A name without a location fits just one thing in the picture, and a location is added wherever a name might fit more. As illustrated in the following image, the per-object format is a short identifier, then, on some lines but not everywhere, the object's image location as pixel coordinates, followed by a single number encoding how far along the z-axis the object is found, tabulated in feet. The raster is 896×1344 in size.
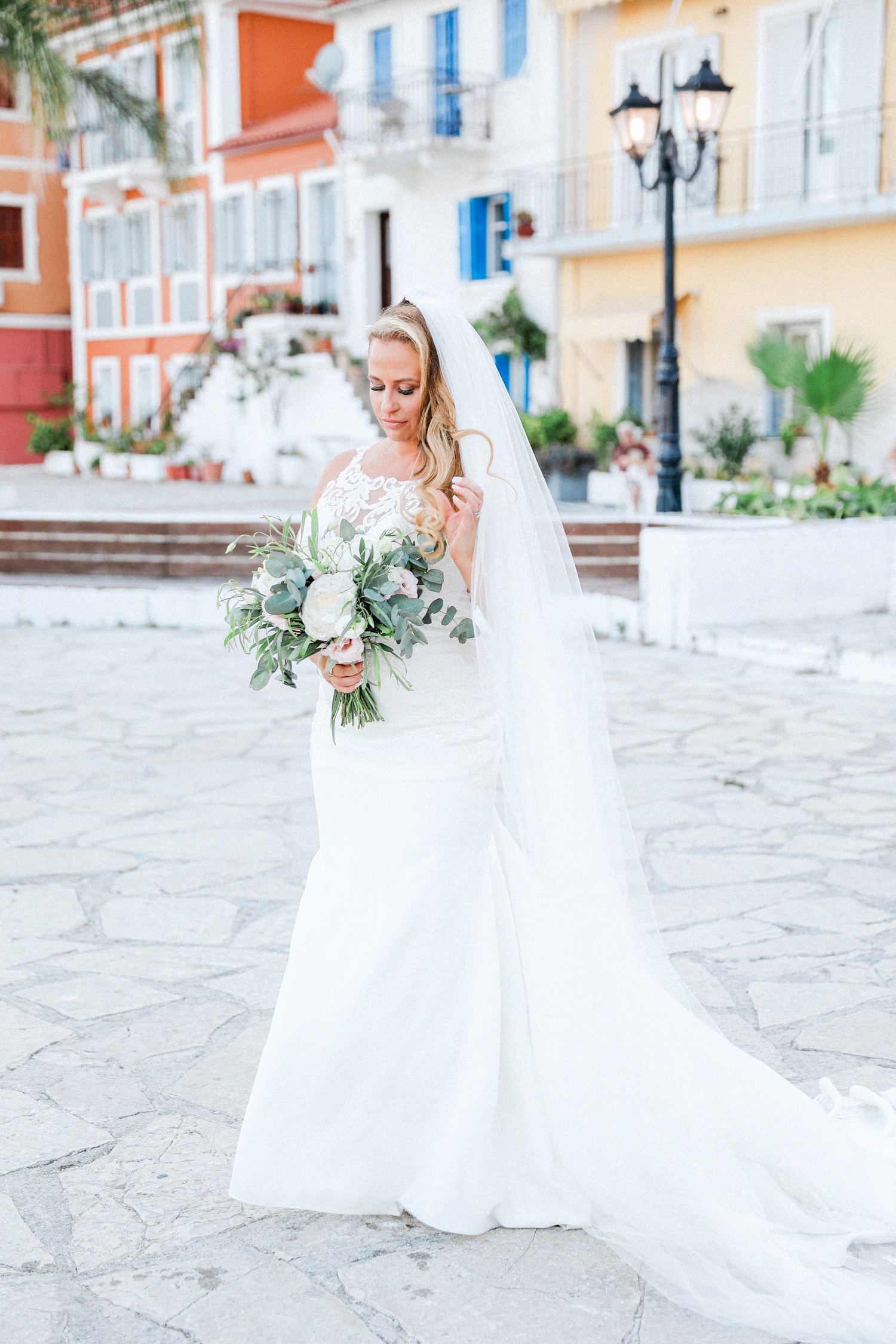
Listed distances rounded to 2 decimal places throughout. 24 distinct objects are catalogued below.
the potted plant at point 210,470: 84.43
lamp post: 41.24
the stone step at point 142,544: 44.47
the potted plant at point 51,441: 98.58
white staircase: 80.02
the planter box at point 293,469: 81.61
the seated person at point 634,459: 58.08
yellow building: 59.72
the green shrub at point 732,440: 63.82
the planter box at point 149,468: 86.84
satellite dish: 79.25
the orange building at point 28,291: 105.60
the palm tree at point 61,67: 44.14
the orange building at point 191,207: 88.94
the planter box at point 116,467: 89.15
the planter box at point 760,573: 34.55
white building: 73.41
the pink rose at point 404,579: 9.53
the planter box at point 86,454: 94.48
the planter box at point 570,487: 69.31
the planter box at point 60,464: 96.53
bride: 9.61
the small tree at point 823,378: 52.44
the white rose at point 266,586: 9.68
